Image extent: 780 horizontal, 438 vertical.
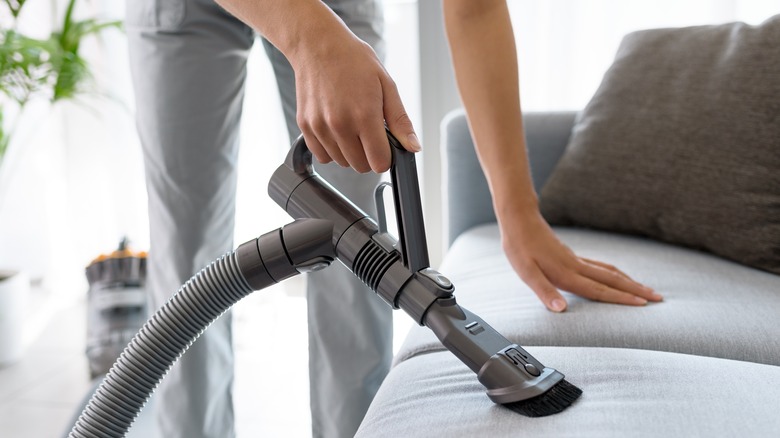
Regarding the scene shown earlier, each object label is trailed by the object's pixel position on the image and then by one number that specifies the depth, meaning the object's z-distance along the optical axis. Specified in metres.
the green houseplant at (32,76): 2.01
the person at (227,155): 1.04
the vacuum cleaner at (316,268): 0.66
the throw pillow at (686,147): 1.25
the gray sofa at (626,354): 0.63
